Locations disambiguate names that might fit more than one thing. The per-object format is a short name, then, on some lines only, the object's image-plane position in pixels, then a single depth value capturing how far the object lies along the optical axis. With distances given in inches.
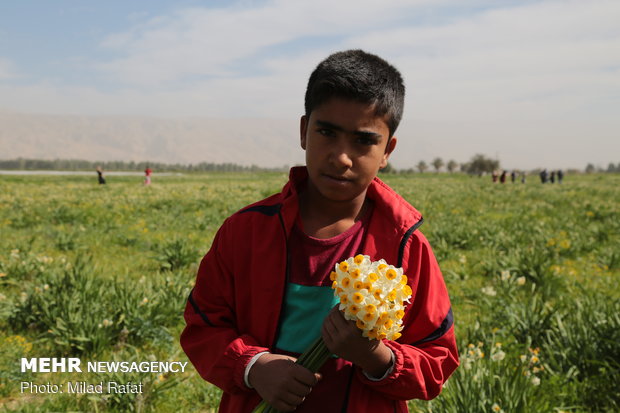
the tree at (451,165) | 6358.3
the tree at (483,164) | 4810.5
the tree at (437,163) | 6761.8
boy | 64.9
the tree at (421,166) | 6135.8
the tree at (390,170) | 4398.6
